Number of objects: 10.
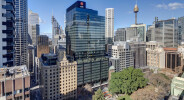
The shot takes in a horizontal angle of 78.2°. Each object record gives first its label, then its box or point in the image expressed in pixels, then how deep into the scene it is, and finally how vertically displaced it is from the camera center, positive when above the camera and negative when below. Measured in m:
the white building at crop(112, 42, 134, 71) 111.25 -7.75
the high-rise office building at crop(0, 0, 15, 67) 41.97 +5.64
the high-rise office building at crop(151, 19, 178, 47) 155.12 +19.61
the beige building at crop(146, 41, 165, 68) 120.75 -11.59
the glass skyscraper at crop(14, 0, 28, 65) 131.40 +19.62
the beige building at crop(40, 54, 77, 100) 67.94 -20.19
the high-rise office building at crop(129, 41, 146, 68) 124.95 -7.65
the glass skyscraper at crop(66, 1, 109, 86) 86.31 +3.72
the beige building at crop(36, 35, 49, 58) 129.05 +2.76
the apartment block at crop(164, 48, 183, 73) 109.85 -13.16
